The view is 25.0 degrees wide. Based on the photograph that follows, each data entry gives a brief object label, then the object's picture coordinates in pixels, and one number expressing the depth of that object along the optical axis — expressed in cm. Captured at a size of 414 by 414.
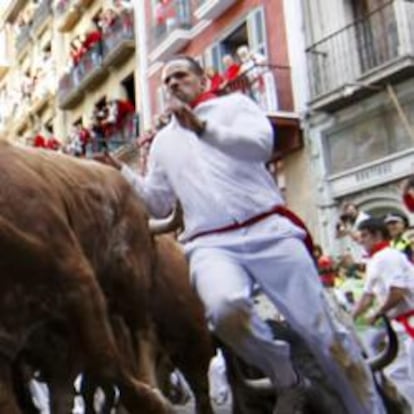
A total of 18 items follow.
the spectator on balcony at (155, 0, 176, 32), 2339
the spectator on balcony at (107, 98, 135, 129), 2650
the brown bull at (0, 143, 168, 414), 395
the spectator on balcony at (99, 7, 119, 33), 2766
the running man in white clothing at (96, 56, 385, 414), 450
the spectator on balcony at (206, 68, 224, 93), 1483
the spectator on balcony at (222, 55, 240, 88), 1808
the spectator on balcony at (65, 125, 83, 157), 2367
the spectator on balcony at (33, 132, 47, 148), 1298
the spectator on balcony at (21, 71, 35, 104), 3697
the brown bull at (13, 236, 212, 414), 595
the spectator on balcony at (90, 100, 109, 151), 2651
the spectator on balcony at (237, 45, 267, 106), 1881
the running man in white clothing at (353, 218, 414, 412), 657
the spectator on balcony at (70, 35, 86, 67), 2948
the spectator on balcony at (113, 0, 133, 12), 2725
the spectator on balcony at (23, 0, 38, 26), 3784
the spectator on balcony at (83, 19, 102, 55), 2827
